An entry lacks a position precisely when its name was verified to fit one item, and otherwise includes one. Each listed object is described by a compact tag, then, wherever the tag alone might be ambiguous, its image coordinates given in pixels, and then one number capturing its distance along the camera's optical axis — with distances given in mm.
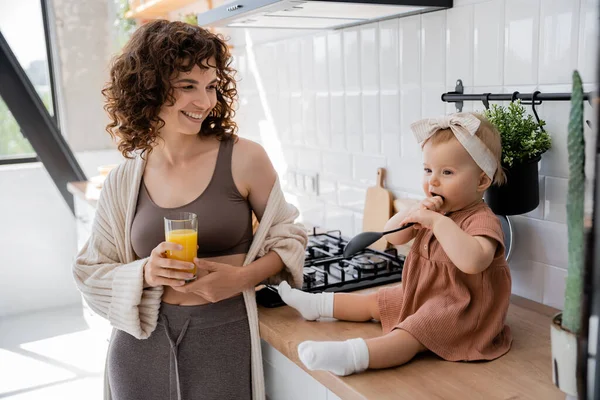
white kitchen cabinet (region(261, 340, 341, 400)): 1349
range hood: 1505
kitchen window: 3945
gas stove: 1551
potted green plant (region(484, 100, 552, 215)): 1313
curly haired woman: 1372
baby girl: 1103
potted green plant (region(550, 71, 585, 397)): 517
